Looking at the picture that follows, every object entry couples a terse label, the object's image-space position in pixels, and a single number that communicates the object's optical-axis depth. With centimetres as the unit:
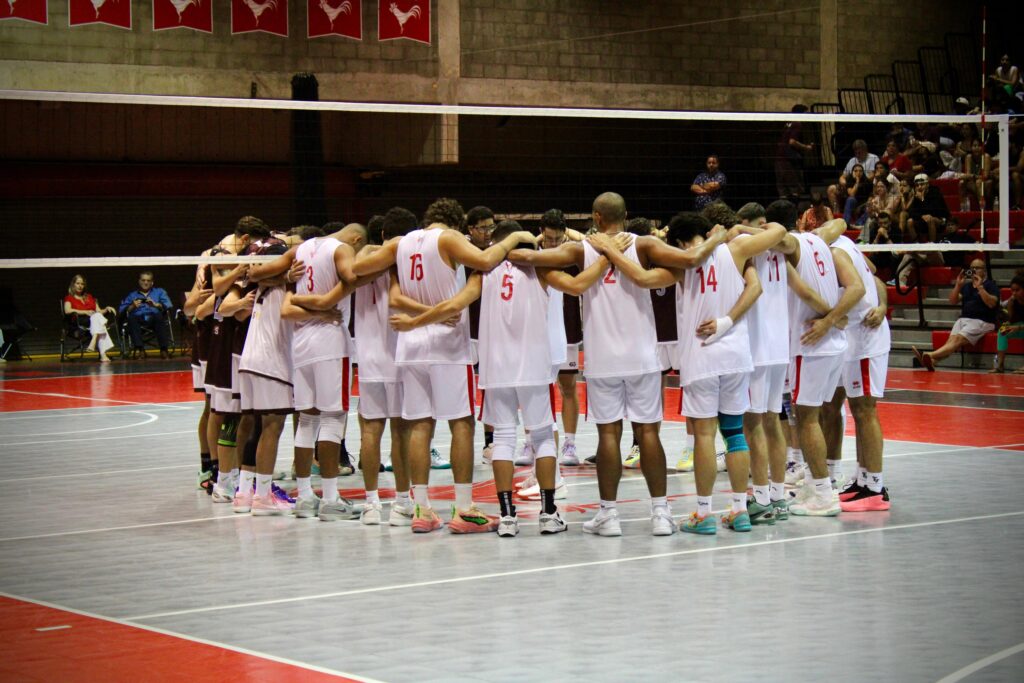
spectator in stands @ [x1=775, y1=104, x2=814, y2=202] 2408
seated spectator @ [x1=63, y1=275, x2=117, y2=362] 2362
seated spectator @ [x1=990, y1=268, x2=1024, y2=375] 1808
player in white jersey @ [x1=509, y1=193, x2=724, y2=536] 811
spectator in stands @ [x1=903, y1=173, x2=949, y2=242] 1997
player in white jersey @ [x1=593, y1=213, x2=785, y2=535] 817
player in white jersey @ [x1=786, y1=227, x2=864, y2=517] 873
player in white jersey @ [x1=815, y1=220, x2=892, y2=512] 901
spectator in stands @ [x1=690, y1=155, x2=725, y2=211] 1844
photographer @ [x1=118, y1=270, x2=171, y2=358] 2391
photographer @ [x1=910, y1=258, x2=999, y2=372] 1864
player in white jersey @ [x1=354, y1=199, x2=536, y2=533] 843
